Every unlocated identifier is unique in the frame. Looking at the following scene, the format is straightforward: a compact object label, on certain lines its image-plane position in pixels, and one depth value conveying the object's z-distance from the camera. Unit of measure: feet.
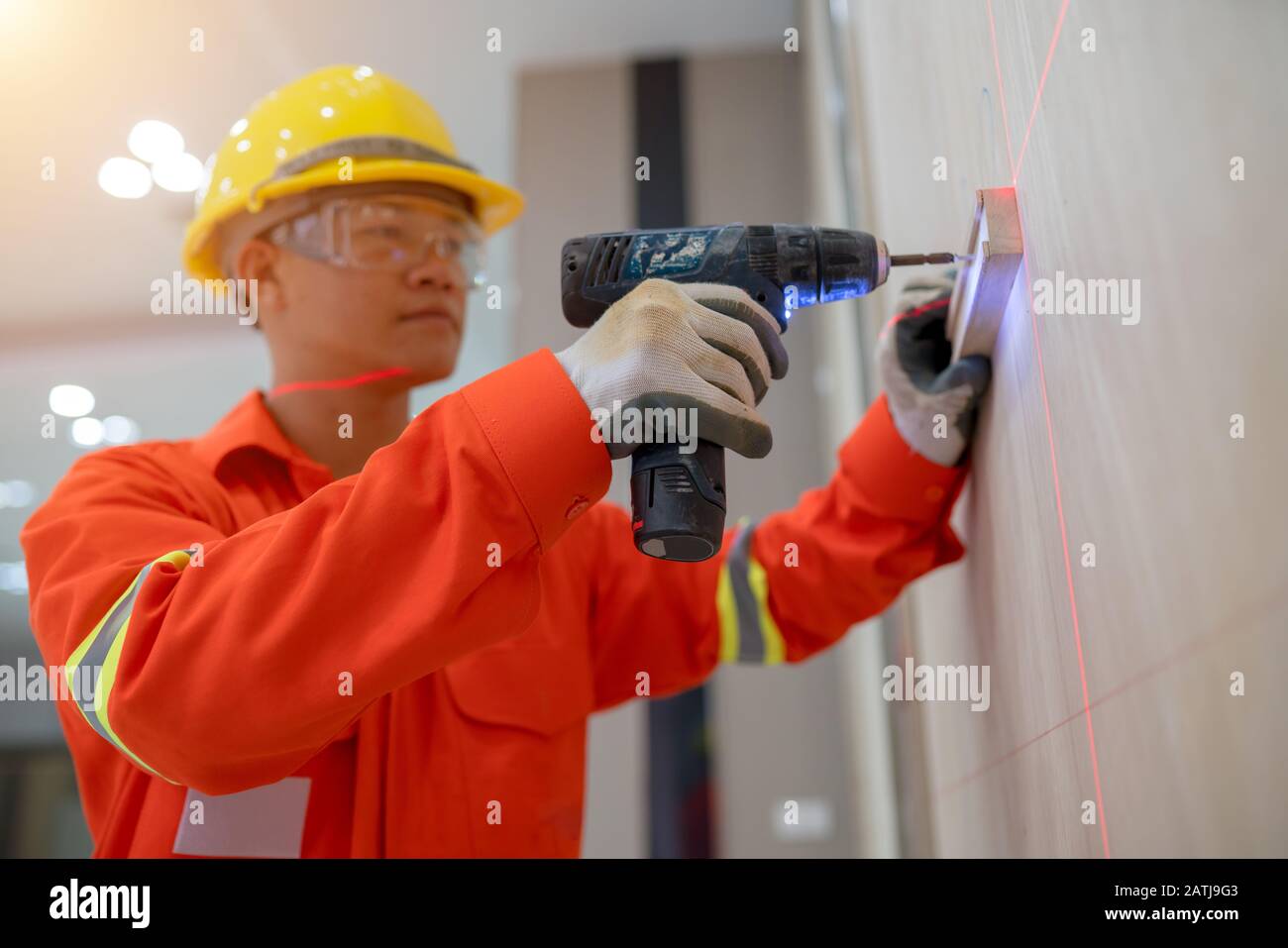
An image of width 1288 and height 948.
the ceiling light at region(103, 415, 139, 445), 10.75
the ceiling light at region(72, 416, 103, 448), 9.98
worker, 2.47
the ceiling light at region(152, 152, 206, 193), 6.76
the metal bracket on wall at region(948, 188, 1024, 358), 2.82
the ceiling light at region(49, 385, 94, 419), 9.06
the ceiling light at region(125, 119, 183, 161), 6.77
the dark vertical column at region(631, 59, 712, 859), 8.83
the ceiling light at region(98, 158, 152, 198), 6.89
